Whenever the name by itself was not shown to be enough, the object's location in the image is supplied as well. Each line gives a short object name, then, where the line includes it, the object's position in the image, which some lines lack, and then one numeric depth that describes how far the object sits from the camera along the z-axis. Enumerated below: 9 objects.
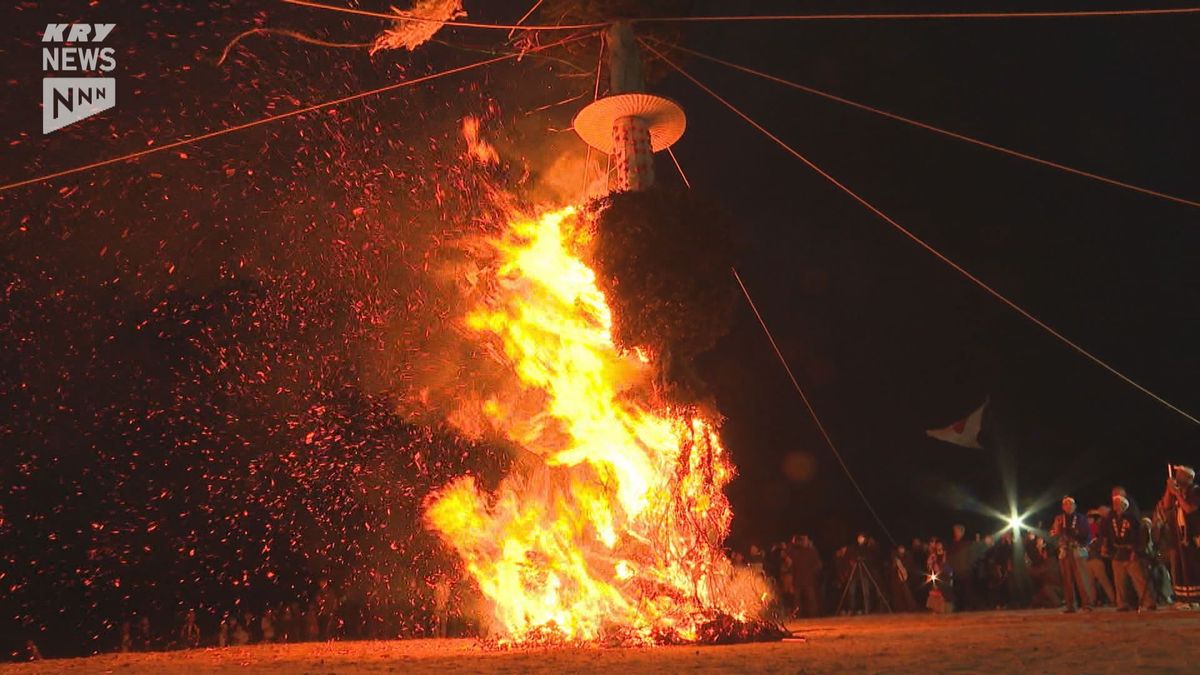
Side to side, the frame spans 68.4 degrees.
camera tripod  19.22
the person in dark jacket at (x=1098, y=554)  13.48
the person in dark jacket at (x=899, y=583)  18.88
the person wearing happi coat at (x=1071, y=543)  13.97
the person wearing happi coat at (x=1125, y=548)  13.11
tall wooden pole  11.22
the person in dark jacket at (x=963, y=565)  18.30
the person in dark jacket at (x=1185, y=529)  12.45
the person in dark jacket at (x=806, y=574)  18.55
